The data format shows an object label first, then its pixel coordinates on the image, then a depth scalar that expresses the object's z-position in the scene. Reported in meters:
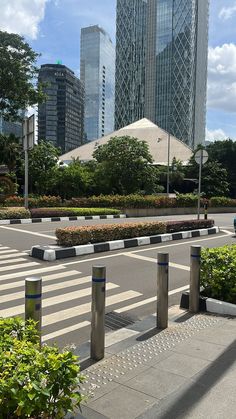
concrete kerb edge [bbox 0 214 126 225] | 19.11
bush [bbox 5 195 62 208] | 25.97
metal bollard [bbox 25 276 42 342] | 3.52
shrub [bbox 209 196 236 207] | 38.09
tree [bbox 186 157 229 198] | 46.47
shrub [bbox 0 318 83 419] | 2.23
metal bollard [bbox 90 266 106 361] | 4.19
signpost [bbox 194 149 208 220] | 16.45
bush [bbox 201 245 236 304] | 6.07
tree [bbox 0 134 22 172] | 36.72
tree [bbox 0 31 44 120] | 29.42
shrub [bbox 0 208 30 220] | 19.44
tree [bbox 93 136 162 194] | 36.69
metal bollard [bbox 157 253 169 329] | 5.25
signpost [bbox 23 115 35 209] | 21.33
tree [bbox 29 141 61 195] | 37.25
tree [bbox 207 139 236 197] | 56.88
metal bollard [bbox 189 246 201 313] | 5.93
